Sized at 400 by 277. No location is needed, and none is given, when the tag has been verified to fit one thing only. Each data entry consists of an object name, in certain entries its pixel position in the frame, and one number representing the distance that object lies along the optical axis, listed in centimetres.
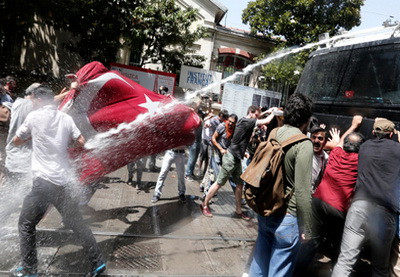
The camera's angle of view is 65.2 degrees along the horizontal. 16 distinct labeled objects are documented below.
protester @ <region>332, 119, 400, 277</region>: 294
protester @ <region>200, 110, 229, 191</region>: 620
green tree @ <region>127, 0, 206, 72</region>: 1131
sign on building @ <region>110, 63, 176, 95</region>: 1089
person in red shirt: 335
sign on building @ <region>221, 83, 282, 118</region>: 955
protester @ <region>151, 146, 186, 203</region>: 573
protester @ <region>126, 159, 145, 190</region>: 639
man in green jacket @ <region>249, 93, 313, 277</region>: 237
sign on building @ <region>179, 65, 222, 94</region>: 1200
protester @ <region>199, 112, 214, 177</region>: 775
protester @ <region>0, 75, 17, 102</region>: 592
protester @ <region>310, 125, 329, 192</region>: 359
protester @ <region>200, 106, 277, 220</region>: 537
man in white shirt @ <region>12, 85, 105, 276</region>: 307
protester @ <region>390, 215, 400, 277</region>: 303
